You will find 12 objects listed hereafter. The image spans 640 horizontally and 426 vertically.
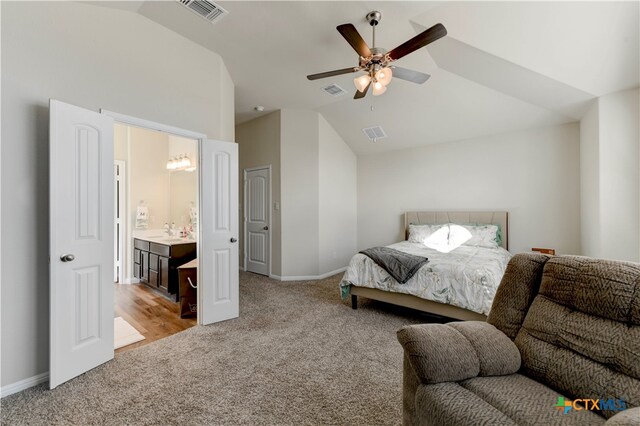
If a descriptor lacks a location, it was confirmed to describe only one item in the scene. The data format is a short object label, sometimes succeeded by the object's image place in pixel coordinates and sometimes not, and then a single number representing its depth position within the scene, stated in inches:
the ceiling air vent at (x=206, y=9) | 95.3
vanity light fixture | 181.3
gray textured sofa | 40.2
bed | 102.6
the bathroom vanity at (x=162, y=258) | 144.7
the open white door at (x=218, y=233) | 114.4
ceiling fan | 82.9
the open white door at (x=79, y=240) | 75.0
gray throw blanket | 114.7
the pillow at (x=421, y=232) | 179.9
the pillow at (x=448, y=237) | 167.2
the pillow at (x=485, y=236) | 162.6
